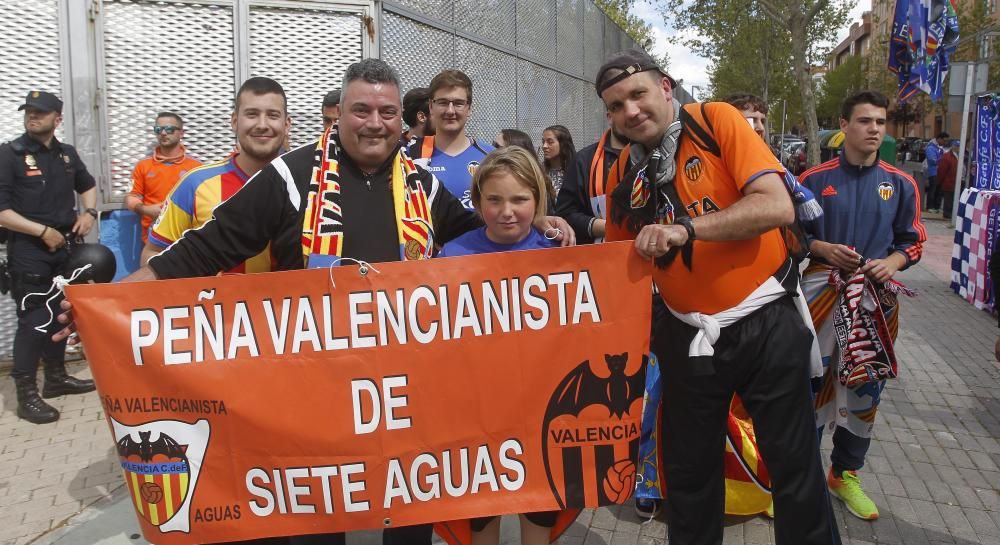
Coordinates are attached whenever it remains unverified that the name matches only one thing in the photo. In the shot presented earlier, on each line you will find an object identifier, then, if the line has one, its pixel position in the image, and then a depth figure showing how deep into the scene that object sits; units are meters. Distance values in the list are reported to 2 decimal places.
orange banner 2.38
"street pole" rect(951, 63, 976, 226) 12.38
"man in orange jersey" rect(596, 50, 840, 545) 2.58
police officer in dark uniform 5.10
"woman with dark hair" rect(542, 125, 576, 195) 5.95
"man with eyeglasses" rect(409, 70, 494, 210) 4.41
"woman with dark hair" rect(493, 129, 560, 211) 5.42
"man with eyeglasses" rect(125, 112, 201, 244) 5.99
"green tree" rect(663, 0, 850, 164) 22.14
